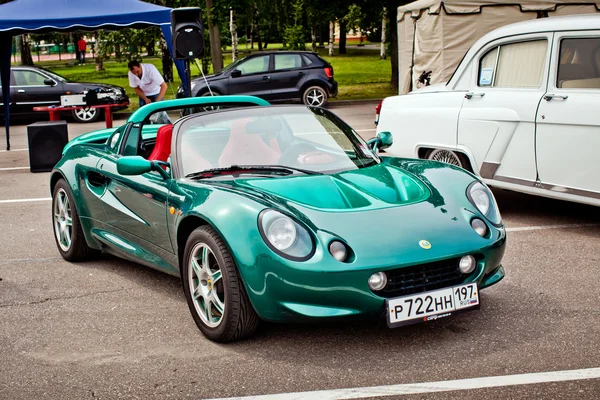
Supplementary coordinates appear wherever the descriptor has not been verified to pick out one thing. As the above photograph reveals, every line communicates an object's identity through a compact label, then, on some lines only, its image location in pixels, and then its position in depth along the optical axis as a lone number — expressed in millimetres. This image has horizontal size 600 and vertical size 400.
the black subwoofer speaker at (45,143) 12922
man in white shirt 15586
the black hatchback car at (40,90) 21312
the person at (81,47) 53688
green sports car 4312
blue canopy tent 15492
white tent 17969
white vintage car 6941
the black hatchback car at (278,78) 22109
